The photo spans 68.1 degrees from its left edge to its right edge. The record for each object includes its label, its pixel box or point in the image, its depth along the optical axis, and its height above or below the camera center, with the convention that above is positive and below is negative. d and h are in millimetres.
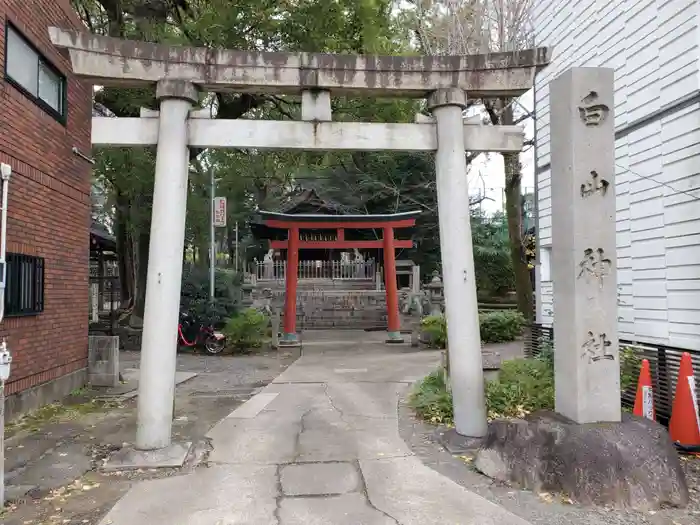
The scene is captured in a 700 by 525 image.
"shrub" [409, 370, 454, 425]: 6961 -1654
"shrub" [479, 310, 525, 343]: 16422 -1332
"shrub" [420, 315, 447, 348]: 15281 -1325
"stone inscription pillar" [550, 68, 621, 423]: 4938 +348
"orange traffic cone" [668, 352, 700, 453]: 5504 -1394
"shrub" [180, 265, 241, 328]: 15969 -338
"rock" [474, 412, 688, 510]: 4234 -1530
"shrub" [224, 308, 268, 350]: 14984 -1257
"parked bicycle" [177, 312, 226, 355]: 15164 -1439
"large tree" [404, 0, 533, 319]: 11516 +5892
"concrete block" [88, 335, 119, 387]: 9234 -1311
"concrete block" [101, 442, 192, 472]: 5184 -1748
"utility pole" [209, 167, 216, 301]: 17042 +798
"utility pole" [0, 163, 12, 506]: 4199 -674
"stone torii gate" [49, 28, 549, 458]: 5609 +1819
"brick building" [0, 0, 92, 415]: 6652 +1249
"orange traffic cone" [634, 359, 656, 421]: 5918 -1291
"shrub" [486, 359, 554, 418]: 6875 -1481
